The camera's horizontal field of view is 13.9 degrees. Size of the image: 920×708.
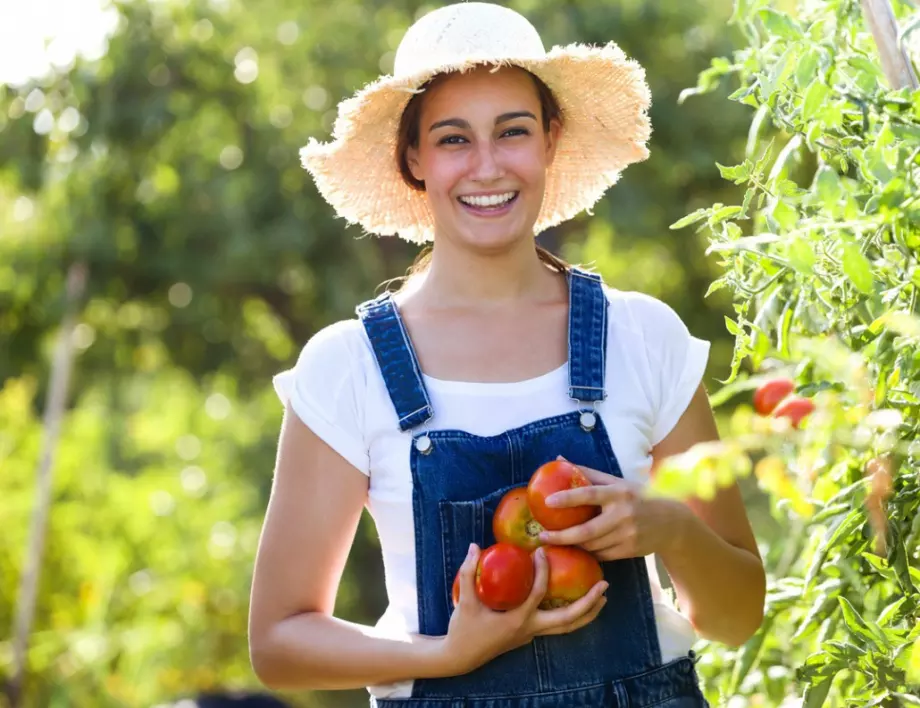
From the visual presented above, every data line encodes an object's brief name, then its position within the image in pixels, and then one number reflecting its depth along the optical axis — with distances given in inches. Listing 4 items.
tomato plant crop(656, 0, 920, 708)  137.2
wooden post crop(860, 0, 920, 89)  143.5
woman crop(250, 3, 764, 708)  149.2
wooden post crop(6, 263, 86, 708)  265.9
